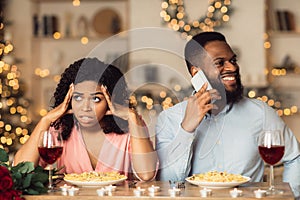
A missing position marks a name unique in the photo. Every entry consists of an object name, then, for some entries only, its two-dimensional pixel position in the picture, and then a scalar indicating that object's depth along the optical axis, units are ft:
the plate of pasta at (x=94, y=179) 7.15
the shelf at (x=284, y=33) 19.27
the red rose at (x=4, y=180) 6.55
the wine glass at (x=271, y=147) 6.95
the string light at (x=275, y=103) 19.00
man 8.44
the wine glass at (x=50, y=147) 7.13
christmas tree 18.89
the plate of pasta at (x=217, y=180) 6.97
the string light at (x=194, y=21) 18.81
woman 8.22
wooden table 6.64
